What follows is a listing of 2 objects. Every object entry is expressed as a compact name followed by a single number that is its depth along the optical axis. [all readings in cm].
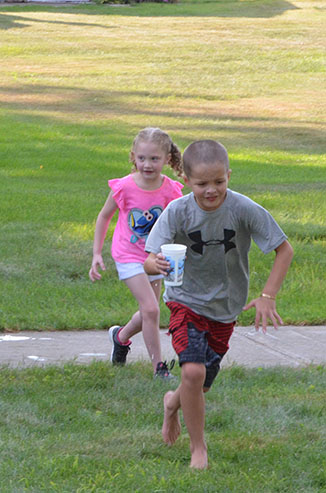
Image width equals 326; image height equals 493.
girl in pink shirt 1103
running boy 818
